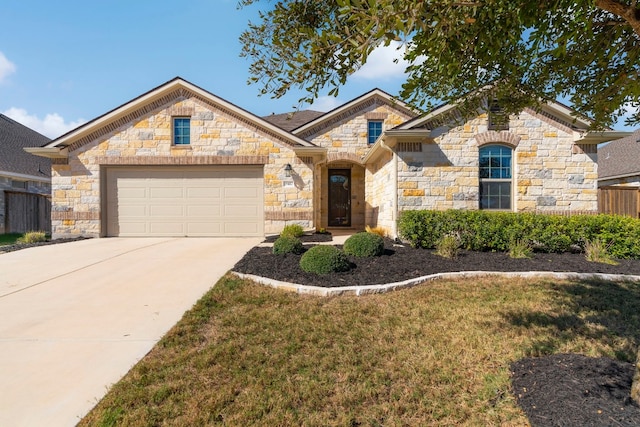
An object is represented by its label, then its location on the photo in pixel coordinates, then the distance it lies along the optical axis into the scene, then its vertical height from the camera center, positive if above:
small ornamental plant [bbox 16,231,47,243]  10.62 -0.94
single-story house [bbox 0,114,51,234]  14.38 +1.20
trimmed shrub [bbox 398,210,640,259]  7.33 -0.49
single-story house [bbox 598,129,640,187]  15.43 +2.50
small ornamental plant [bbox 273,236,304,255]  7.38 -0.85
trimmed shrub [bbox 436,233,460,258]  7.21 -0.87
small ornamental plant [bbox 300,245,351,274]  5.91 -0.96
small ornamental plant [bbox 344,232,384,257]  7.09 -0.81
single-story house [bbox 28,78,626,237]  11.48 +1.41
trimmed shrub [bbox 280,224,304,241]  10.59 -0.70
